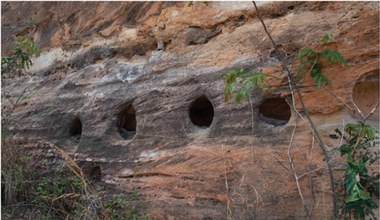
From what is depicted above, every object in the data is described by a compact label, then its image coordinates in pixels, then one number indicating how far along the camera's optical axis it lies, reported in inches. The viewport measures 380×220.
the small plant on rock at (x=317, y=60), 157.5
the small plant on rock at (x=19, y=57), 230.7
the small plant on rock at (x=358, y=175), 141.1
